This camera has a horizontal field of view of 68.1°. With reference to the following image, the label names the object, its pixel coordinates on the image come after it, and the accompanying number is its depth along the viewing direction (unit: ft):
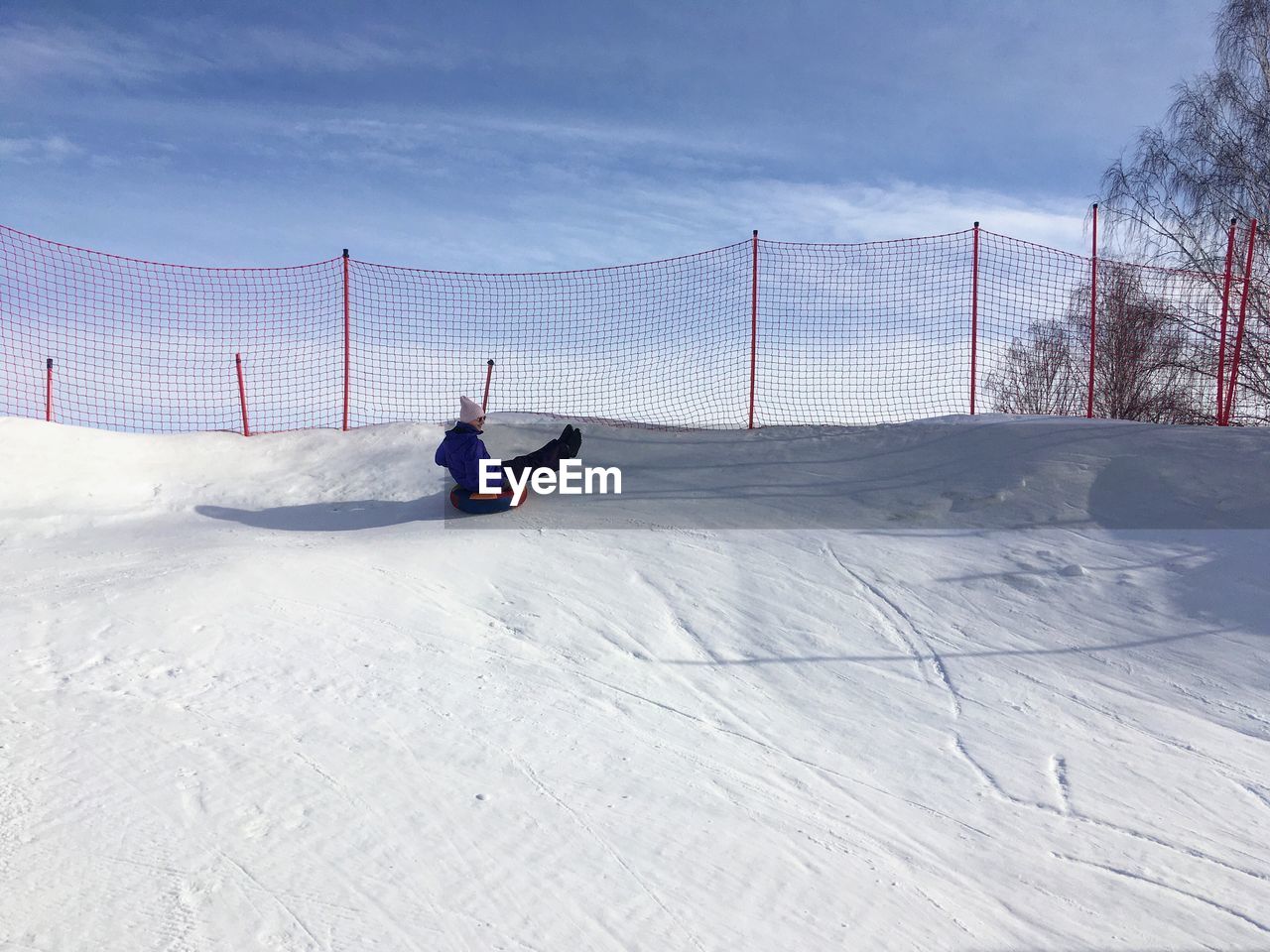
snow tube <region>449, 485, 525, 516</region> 27.17
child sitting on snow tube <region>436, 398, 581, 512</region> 26.89
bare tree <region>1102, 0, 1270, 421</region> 57.36
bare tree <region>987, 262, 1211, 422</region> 43.52
